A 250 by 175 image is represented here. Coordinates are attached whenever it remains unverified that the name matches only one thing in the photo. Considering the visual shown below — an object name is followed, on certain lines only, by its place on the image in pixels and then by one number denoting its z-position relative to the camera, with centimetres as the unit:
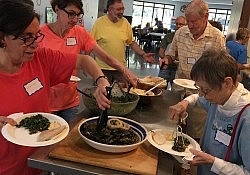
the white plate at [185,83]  206
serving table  102
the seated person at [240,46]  400
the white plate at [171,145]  114
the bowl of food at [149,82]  184
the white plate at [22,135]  104
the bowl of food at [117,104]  144
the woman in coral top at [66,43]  187
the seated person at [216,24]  382
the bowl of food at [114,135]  109
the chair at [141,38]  1182
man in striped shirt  249
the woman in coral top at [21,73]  113
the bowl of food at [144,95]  166
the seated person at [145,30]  1194
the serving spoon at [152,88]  171
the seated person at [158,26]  1341
